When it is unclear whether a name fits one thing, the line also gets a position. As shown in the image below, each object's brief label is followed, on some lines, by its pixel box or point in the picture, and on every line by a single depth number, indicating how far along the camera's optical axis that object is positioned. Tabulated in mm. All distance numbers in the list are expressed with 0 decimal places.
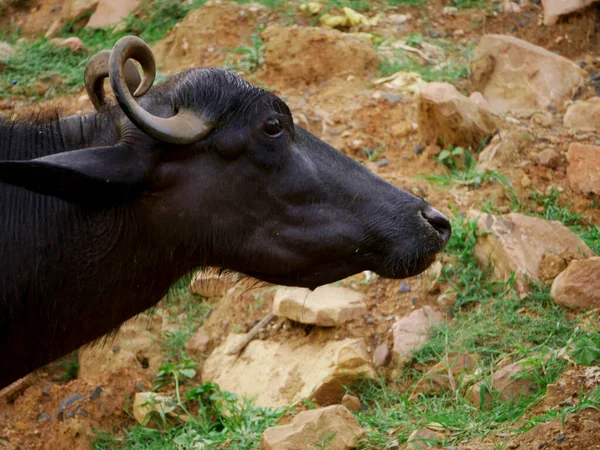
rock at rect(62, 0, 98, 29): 24650
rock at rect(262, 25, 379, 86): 20516
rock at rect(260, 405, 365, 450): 11031
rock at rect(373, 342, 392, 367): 13852
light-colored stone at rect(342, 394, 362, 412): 13039
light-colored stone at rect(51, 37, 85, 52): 22844
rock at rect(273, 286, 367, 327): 14305
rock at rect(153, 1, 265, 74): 21484
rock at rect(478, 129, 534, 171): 16969
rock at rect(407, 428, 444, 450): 10781
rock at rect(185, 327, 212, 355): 15523
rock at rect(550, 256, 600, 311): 13117
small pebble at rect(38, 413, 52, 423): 14258
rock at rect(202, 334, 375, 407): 13500
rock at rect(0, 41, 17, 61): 22422
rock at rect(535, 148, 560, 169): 16750
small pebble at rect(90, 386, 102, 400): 14437
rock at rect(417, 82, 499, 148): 17281
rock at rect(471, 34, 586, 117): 19281
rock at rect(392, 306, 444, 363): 13695
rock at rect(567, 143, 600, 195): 15930
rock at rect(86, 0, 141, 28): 23953
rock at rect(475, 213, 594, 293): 14134
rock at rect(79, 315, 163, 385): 15117
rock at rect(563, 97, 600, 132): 17969
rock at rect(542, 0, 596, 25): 21281
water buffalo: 9406
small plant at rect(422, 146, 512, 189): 16609
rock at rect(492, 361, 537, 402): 11891
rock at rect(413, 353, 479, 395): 12859
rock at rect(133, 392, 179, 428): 13781
